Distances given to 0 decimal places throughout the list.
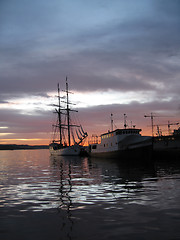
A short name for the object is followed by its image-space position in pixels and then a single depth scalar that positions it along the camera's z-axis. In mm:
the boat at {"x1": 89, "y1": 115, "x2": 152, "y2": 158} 51062
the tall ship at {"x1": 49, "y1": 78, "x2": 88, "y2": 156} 95688
